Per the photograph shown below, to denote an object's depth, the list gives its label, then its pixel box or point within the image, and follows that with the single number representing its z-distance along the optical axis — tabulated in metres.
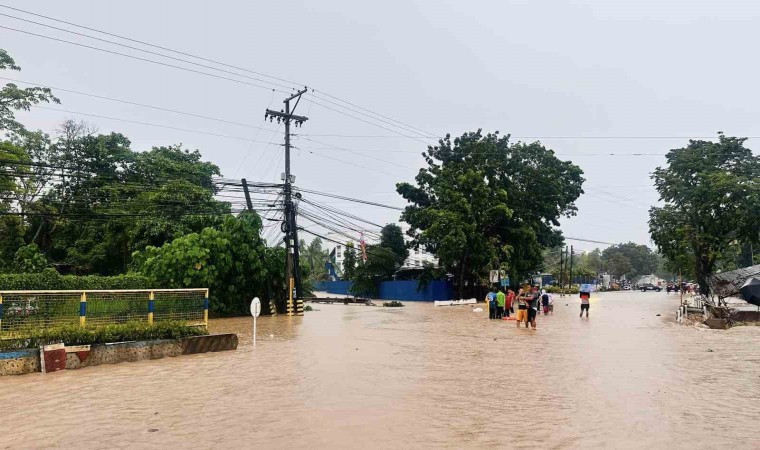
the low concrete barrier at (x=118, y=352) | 10.55
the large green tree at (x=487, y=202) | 41.62
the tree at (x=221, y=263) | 27.16
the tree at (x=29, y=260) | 29.90
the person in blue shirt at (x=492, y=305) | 25.69
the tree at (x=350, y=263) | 60.29
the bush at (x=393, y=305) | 41.28
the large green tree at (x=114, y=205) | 35.28
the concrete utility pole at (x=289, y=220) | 29.52
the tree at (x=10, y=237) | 34.47
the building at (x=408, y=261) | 57.25
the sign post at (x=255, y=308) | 15.72
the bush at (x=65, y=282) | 24.09
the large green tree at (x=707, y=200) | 34.12
